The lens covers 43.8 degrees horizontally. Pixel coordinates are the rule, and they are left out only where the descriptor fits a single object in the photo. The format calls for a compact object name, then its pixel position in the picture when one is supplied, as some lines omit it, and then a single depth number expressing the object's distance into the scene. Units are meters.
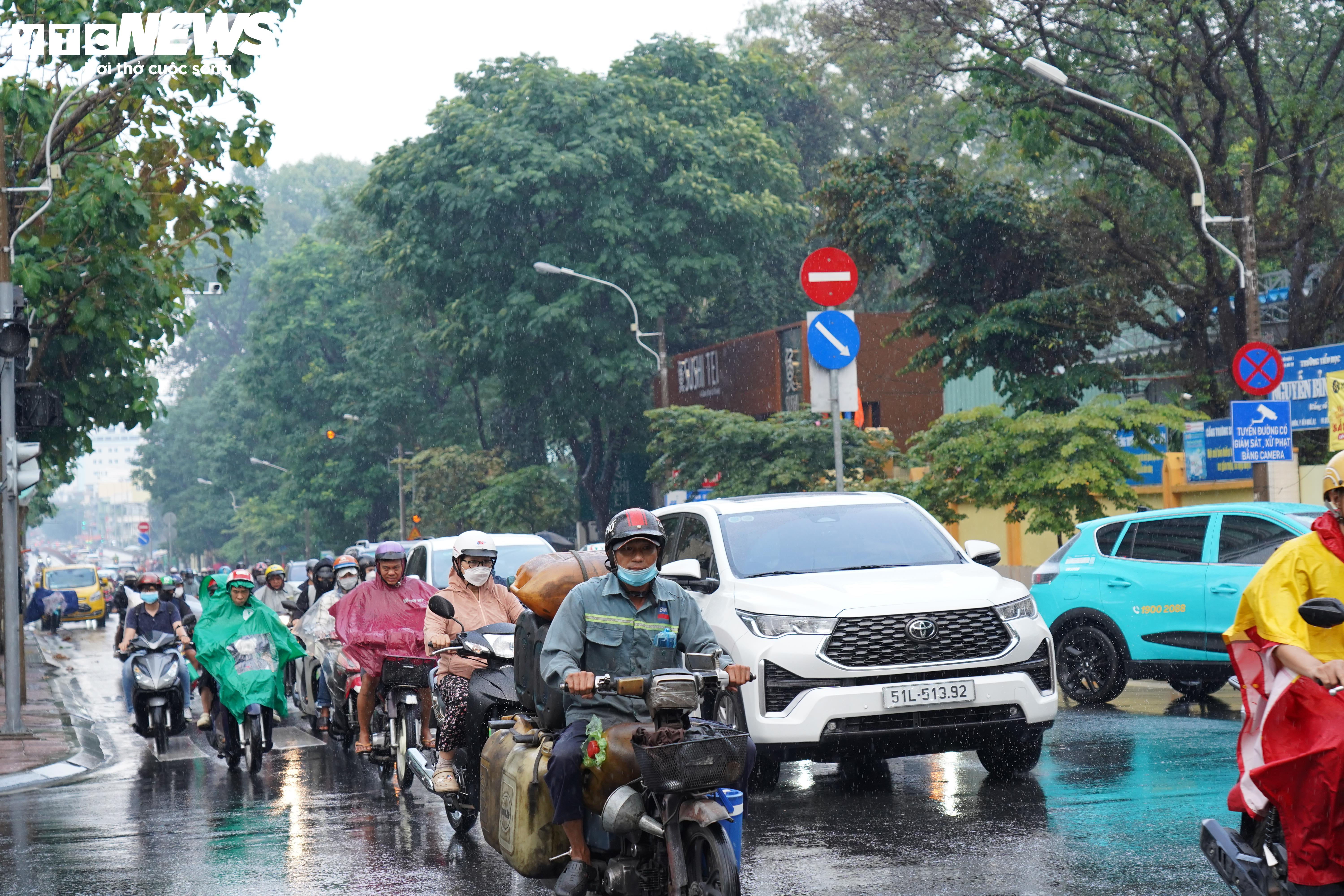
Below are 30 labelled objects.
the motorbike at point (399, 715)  11.19
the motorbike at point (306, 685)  16.42
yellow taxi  51.38
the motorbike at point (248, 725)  13.01
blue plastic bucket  5.88
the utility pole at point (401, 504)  58.19
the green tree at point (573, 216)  41.31
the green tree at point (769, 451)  28.70
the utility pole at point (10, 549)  16.66
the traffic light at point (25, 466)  16.92
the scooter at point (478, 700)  8.91
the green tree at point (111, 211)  19.42
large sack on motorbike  7.51
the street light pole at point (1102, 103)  19.80
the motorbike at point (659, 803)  5.66
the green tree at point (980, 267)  29.59
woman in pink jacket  9.59
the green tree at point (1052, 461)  20.90
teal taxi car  13.35
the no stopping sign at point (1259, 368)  19.23
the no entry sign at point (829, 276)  15.28
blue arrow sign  14.61
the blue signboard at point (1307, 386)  23.67
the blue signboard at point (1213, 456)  24.70
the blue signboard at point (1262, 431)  19.03
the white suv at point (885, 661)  9.09
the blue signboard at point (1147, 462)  23.52
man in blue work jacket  6.27
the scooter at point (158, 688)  15.09
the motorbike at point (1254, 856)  5.26
